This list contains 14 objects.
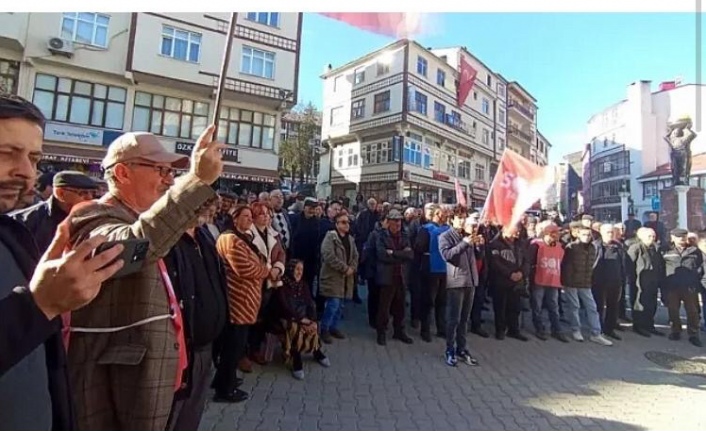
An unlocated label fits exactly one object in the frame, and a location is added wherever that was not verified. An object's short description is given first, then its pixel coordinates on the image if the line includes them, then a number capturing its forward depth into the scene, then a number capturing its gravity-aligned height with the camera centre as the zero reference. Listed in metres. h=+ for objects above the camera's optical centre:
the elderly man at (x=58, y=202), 2.76 +0.19
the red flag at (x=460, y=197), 9.00 +1.34
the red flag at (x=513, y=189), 5.02 +0.80
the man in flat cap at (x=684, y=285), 6.97 -0.34
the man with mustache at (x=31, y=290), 0.90 -0.14
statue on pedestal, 13.45 +3.65
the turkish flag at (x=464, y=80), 29.44 +12.25
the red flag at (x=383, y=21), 2.82 +1.53
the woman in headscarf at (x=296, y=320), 4.48 -0.83
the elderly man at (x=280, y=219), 6.38 +0.35
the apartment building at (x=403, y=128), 29.27 +9.04
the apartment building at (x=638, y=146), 40.41 +11.93
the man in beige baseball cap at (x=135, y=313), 1.54 -0.32
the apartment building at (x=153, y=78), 15.41 +6.28
